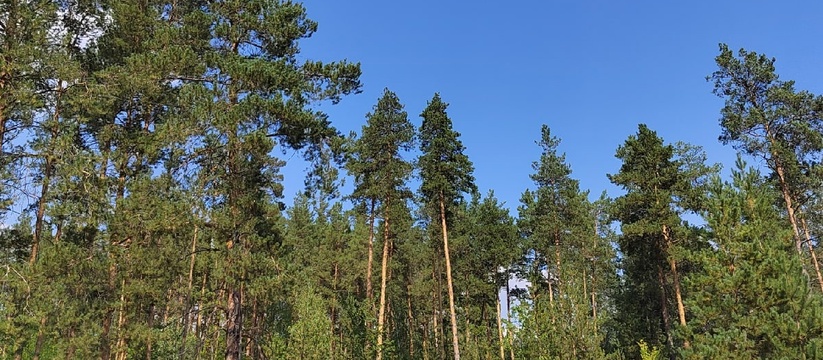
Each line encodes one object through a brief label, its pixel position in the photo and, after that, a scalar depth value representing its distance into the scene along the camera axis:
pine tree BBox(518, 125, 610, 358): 29.30
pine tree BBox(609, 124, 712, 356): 21.75
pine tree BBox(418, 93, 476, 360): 22.23
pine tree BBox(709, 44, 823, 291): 18.55
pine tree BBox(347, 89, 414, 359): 23.30
